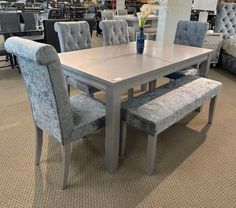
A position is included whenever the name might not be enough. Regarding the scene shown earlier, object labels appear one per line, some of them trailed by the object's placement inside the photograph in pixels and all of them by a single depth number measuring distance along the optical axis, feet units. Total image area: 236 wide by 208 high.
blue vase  8.34
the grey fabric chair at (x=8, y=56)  13.22
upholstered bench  6.16
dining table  5.95
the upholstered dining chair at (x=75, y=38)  8.76
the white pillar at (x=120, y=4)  35.45
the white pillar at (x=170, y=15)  14.65
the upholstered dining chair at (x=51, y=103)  4.64
